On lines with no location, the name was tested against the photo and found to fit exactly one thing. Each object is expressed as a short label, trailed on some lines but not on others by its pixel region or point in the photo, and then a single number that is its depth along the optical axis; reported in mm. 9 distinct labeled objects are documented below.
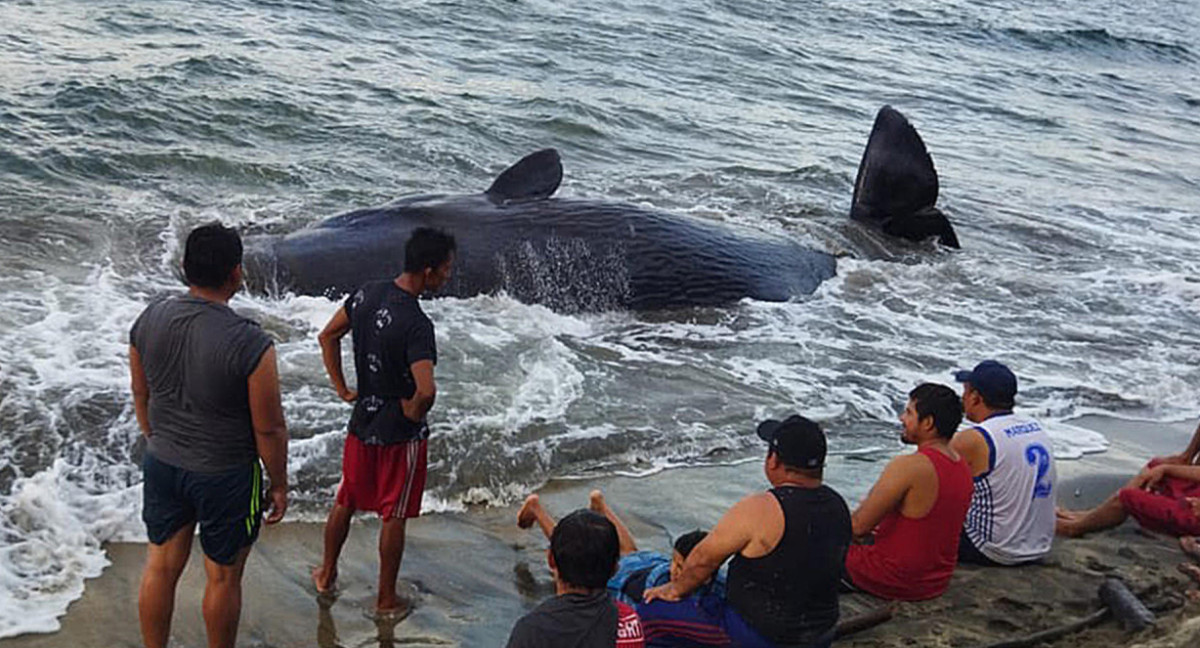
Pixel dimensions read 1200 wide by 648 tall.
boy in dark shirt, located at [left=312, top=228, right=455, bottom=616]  5535
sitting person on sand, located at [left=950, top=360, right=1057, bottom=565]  6500
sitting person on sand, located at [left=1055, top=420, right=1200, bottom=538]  7035
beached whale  9828
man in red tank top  5812
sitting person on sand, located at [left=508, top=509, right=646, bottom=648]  3990
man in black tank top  4898
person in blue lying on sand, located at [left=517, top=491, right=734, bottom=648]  5297
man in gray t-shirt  4699
